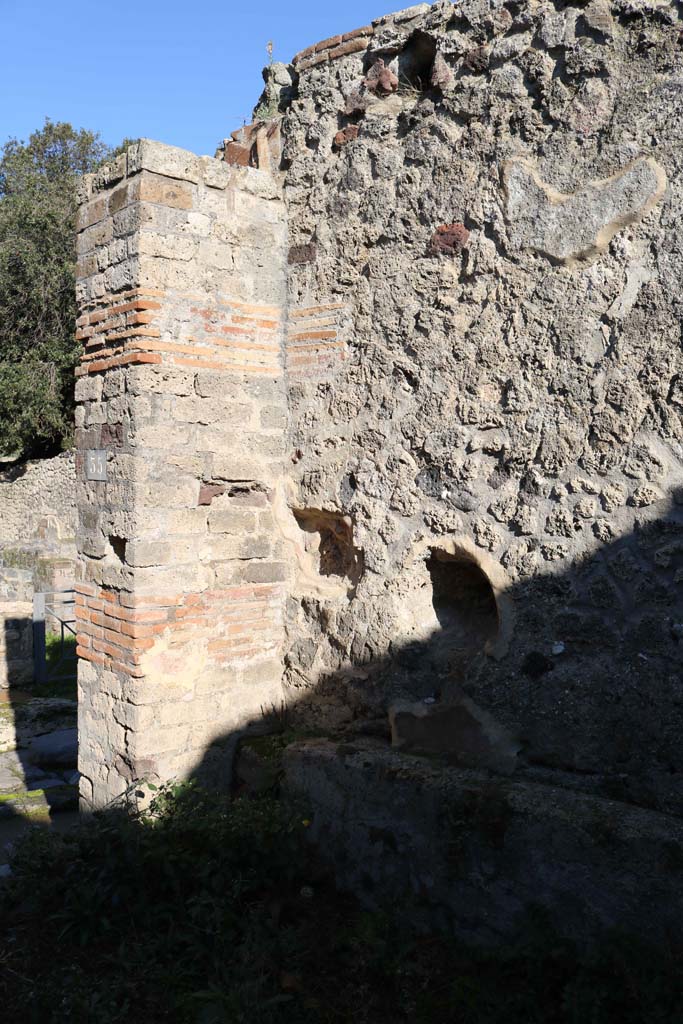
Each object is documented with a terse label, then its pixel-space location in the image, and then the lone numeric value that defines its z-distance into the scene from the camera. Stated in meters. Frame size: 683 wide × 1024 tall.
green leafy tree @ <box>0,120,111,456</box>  19.42
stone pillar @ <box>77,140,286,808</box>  3.74
